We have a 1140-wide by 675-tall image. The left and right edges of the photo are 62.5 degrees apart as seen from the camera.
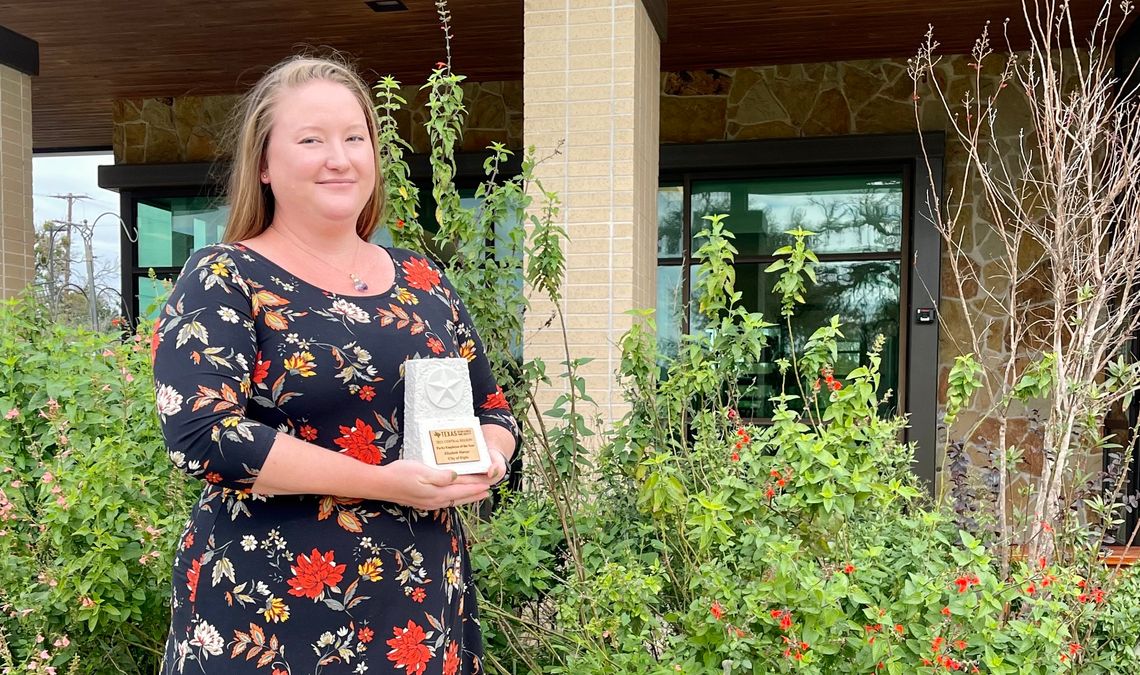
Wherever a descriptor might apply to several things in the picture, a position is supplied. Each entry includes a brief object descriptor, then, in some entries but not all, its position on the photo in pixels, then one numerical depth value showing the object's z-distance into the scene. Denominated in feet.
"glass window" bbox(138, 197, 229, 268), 29.50
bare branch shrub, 8.83
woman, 4.62
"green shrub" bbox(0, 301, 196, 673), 8.00
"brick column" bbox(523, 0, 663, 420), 16.08
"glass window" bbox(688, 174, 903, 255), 24.20
